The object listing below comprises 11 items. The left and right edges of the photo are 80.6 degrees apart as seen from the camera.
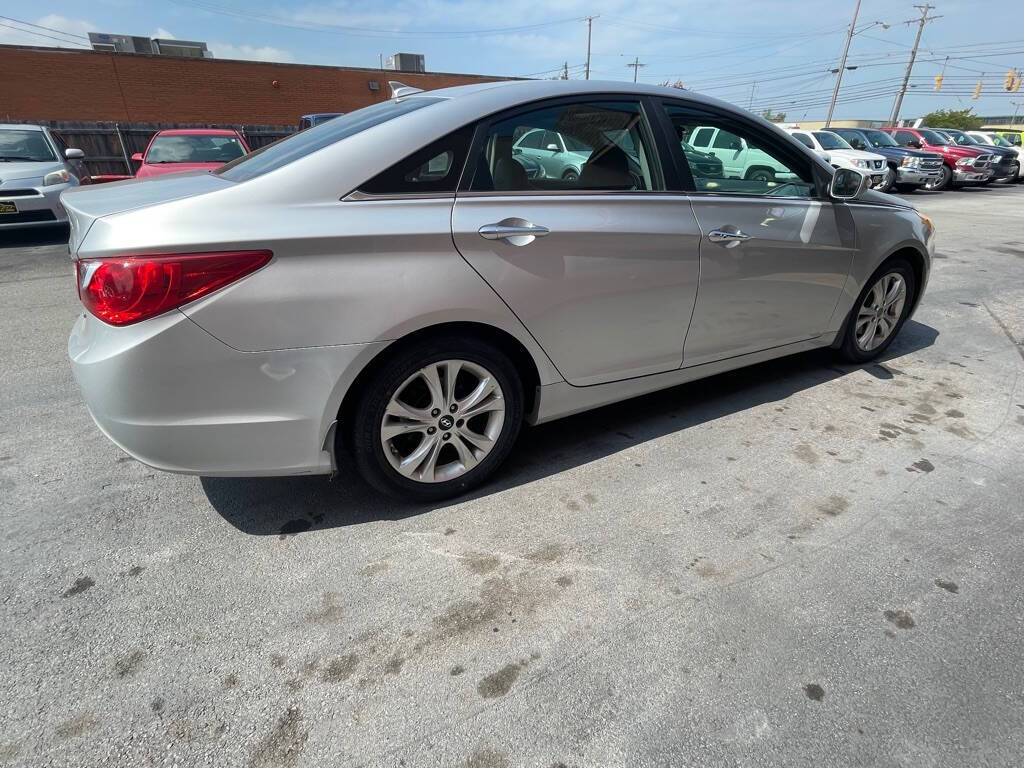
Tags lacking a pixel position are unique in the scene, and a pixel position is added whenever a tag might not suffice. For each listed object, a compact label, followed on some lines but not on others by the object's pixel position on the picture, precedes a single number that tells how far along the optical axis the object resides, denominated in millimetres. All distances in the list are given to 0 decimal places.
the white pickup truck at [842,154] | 15711
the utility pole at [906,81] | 48250
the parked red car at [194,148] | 9523
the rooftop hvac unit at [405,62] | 31531
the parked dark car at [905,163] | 17812
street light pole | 40947
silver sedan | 1965
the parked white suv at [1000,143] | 21109
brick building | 21531
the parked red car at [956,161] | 18844
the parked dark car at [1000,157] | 19688
